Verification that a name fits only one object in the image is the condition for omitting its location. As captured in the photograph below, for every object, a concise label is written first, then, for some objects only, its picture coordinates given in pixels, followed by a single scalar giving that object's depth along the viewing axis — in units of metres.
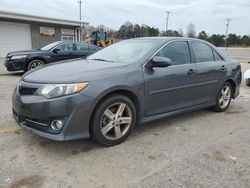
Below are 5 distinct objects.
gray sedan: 2.36
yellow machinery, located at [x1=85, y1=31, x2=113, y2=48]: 17.90
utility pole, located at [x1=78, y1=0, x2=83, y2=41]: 38.83
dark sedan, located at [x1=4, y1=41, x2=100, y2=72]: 7.41
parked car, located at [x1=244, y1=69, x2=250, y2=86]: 6.69
